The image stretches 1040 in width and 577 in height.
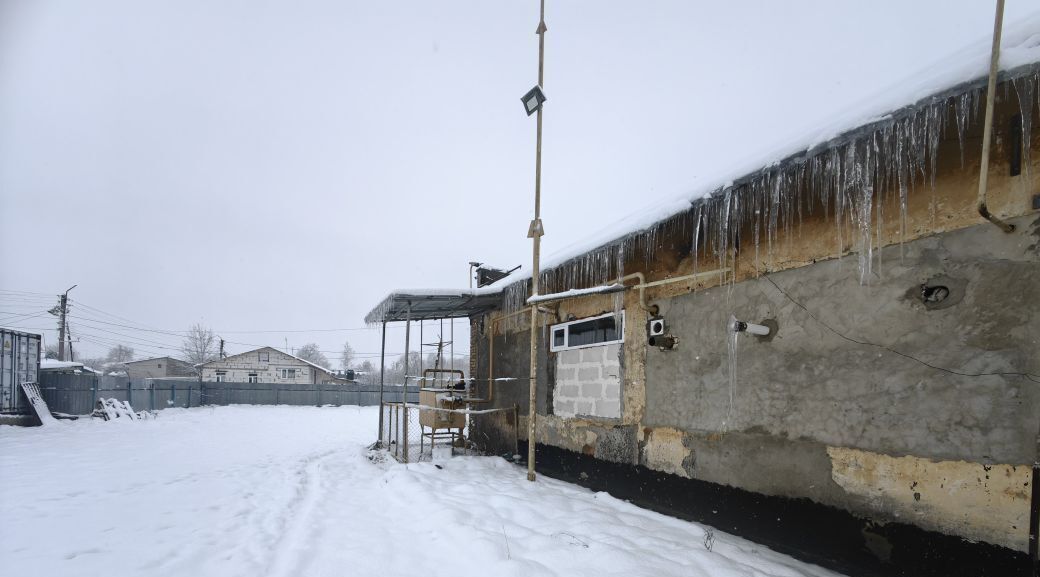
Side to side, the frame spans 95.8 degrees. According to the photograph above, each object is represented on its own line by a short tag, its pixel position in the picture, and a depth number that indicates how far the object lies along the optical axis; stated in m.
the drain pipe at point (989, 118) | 2.33
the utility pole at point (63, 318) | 30.48
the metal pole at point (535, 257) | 6.35
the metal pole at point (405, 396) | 7.81
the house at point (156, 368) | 52.19
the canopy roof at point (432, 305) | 8.18
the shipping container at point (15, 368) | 14.16
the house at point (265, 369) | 40.50
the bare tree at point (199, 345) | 61.66
